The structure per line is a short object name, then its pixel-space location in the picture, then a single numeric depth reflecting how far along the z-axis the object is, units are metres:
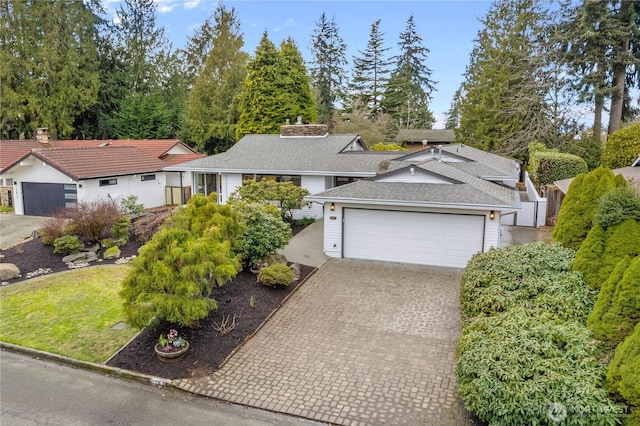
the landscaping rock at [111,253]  14.16
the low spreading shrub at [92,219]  14.91
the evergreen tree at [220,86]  37.69
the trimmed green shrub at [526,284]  7.48
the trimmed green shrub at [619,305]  6.00
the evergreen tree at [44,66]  35.41
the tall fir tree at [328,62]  49.32
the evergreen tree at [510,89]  29.62
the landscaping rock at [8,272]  12.31
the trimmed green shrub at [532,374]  5.30
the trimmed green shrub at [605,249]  7.65
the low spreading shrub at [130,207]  20.62
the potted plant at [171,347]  7.84
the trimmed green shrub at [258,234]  11.96
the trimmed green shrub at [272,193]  17.72
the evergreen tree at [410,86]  48.06
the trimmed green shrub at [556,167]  22.00
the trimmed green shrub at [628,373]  5.04
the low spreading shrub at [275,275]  11.16
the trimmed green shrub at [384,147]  30.12
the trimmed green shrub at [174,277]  7.89
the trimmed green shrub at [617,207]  7.88
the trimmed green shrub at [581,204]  9.58
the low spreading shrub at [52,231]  14.55
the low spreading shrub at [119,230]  15.55
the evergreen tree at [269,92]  35.41
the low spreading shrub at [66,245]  14.00
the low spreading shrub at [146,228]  15.46
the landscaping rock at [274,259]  12.43
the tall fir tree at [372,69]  49.29
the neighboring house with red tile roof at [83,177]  20.73
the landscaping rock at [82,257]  13.70
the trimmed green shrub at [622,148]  21.74
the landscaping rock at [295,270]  12.41
